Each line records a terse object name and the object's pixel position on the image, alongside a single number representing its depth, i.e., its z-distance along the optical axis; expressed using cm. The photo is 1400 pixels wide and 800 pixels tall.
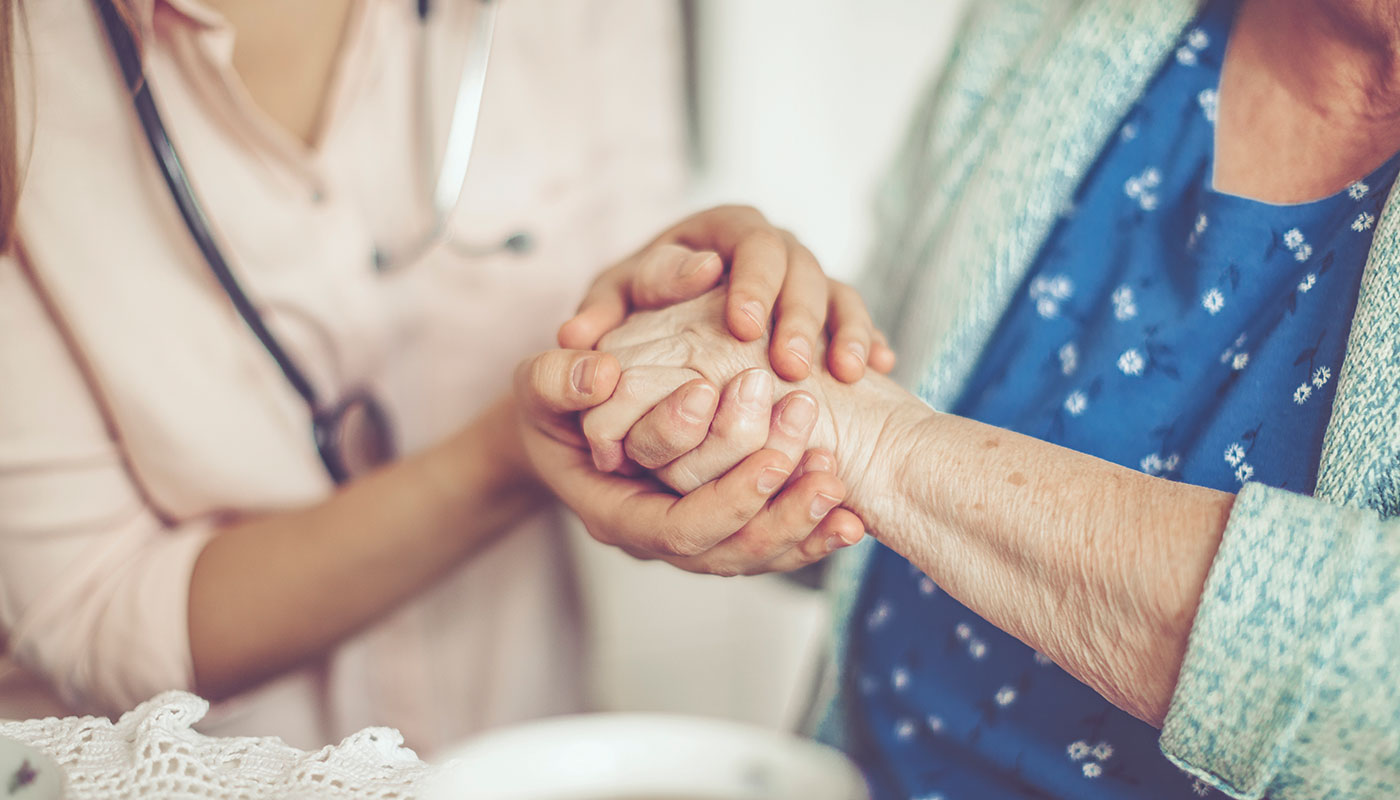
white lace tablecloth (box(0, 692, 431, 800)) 38
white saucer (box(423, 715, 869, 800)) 42
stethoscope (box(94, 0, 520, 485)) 67
